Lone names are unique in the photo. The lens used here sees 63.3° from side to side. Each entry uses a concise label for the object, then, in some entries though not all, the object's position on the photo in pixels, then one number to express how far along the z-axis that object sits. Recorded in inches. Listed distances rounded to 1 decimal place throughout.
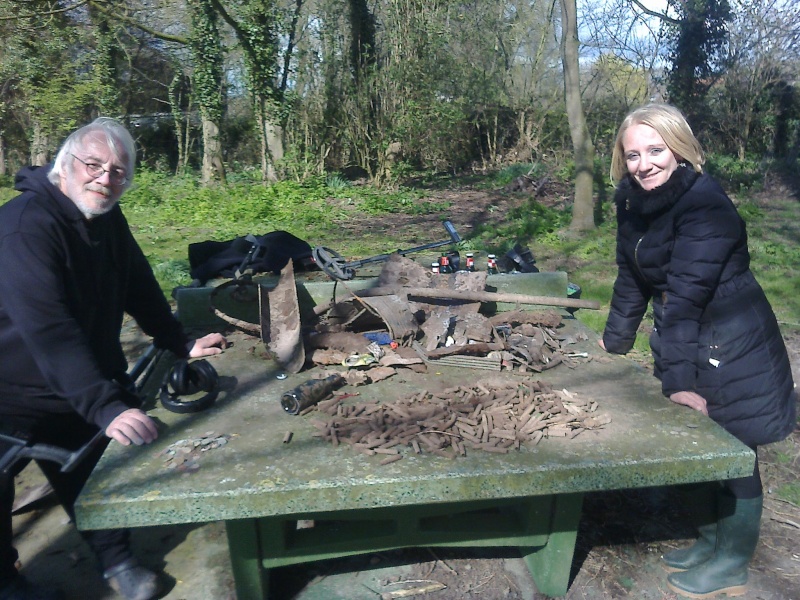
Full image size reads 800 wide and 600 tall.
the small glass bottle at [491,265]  138.6
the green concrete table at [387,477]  66.9
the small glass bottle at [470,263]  135.1
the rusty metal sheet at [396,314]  105.3
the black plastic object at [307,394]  83.4
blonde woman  80.8
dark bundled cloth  138.9
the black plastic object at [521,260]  138.1
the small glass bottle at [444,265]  134.1
